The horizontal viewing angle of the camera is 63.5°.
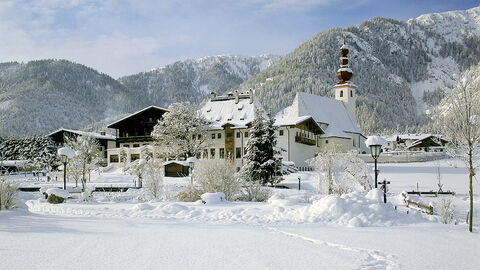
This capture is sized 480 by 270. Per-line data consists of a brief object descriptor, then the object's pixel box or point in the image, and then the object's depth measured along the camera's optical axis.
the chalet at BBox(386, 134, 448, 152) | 87.31
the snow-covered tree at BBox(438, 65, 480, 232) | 13.10
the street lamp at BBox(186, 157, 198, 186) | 30.11
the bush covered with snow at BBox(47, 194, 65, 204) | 21.03
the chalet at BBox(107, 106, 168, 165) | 55.50
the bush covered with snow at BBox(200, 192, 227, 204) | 18.17
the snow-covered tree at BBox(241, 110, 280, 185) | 31.19
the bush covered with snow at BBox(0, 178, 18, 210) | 17.16
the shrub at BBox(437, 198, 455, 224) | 15.74
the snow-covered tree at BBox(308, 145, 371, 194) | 26.83
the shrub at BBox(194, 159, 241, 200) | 21.80
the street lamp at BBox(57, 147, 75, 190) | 22.60
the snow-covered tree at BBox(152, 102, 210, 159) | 46.78
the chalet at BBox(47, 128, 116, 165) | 63.31
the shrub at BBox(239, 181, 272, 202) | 22.16
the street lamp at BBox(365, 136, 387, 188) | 16.72
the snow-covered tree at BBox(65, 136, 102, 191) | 34.68
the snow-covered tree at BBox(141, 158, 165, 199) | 24.28
